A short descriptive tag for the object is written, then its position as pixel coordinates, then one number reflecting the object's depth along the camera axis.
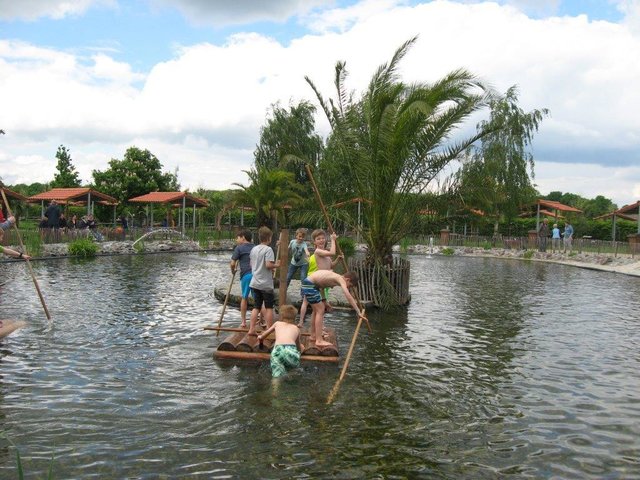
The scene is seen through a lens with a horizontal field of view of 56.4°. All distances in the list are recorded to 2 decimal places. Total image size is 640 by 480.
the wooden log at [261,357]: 7.66
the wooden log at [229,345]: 7.80
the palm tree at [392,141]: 12.27
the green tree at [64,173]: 54.06
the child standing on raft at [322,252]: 8.54
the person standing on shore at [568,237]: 32.38
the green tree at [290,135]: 40.84
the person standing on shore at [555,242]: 33.38
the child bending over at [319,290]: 7.89
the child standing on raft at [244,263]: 8.98
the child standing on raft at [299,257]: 11.72
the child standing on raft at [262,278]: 8.29
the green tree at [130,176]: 46.25
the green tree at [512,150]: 38.94
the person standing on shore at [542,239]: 33.50
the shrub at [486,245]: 36.22
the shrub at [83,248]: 23.14
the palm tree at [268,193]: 25.84
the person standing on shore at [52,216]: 24.88
